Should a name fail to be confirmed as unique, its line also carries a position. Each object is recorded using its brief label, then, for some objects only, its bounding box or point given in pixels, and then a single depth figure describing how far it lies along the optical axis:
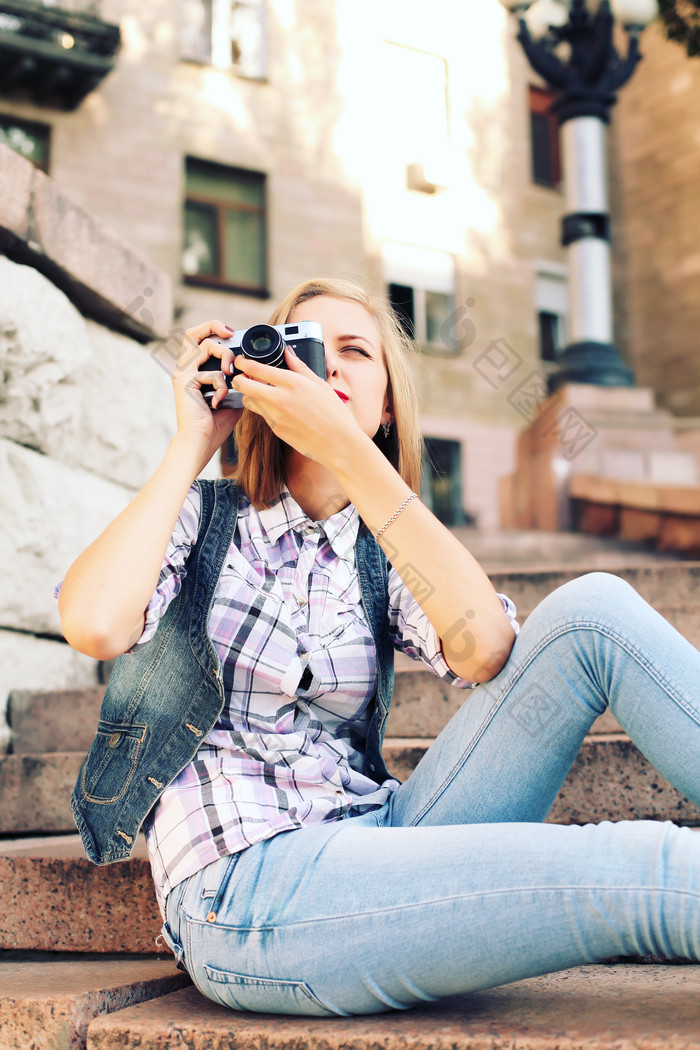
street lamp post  6.75
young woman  1.12
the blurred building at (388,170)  9.04
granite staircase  1.13
